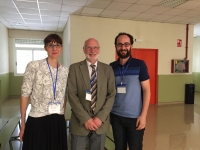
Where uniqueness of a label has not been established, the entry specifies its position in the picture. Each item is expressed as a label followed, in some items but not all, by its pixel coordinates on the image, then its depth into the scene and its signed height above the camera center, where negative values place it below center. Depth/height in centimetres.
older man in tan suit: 152 -29
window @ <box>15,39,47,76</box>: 762 +69
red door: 608 +11
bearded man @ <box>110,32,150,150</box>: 167 -27
